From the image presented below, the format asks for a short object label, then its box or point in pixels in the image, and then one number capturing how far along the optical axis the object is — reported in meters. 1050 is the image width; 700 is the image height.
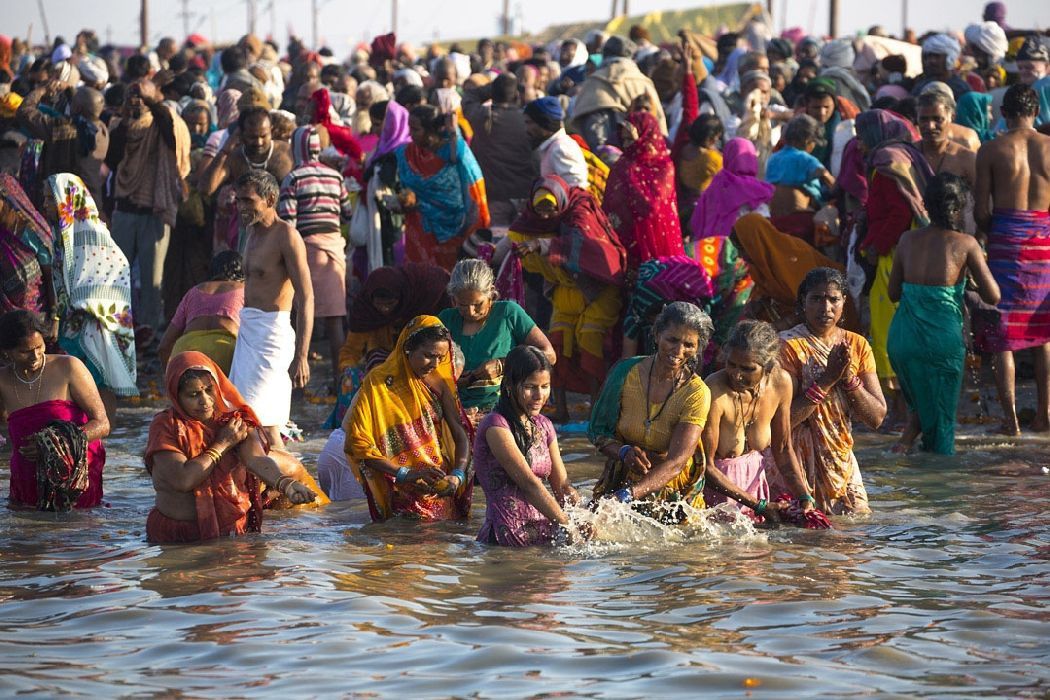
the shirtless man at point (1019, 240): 20.11
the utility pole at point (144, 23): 61.86
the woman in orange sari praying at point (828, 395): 15.20
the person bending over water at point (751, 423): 14.29
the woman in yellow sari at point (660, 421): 14.16
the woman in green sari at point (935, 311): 18.78
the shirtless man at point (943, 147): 20.36
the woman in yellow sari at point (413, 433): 15.23
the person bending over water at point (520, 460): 13.84
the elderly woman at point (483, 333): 16.37
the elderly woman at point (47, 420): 16.23
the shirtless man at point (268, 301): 18.00
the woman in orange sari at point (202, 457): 14.21
